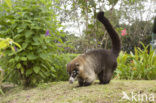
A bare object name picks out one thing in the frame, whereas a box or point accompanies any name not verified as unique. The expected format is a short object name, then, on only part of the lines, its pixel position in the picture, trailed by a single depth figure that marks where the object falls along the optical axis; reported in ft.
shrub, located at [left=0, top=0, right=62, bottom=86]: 11.21
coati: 10.78
